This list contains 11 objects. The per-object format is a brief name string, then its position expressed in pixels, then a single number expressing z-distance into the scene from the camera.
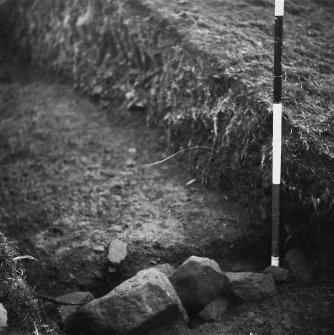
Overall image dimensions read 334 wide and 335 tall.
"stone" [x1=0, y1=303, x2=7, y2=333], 2.22
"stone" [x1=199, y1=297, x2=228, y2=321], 2.91
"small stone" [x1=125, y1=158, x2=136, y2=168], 4.06
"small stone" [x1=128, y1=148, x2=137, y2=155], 4.17
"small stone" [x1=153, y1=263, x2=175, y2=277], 3.15
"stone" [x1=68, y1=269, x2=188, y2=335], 2.64
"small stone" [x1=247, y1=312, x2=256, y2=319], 2.88
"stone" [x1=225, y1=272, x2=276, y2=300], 3.00
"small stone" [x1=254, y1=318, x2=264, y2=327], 2.82
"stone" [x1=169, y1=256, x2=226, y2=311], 2.95
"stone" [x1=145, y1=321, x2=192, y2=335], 2.72
